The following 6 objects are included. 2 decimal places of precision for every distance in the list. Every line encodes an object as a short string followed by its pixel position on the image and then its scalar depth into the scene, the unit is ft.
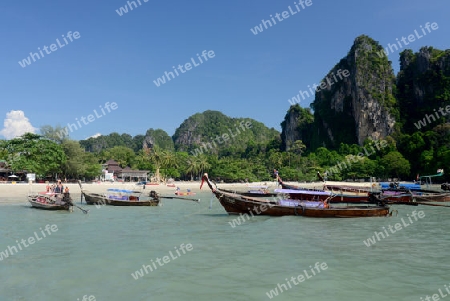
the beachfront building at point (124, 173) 315.66
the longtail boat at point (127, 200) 107.86
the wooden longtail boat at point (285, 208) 77.61
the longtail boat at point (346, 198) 86.95
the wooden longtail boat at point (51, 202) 88.89
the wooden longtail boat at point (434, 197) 114.05
